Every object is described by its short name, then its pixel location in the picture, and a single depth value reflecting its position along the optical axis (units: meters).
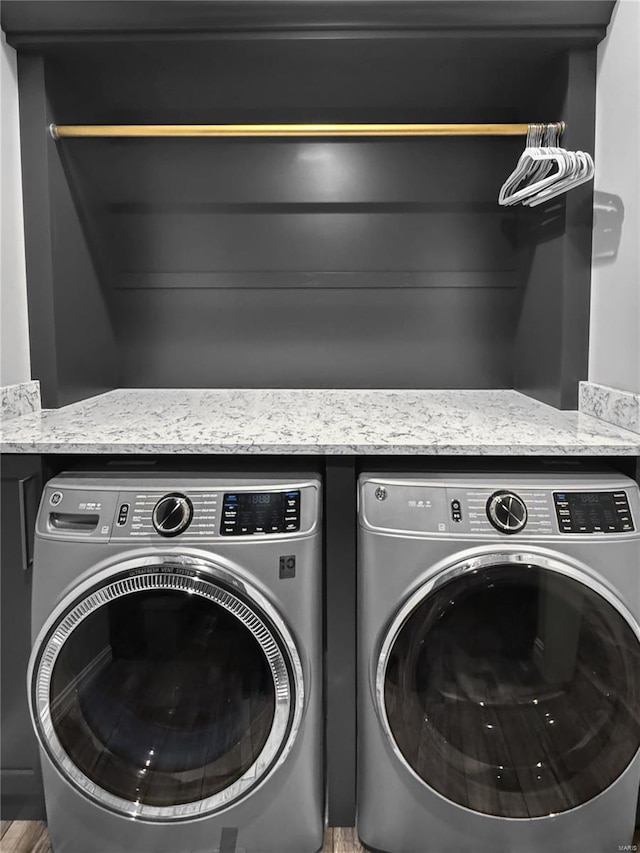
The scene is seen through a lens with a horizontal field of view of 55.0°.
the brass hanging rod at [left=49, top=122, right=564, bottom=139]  1.71
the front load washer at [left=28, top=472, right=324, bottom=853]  1.34
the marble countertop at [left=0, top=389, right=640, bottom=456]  1.38
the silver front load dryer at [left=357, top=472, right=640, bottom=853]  1.32
